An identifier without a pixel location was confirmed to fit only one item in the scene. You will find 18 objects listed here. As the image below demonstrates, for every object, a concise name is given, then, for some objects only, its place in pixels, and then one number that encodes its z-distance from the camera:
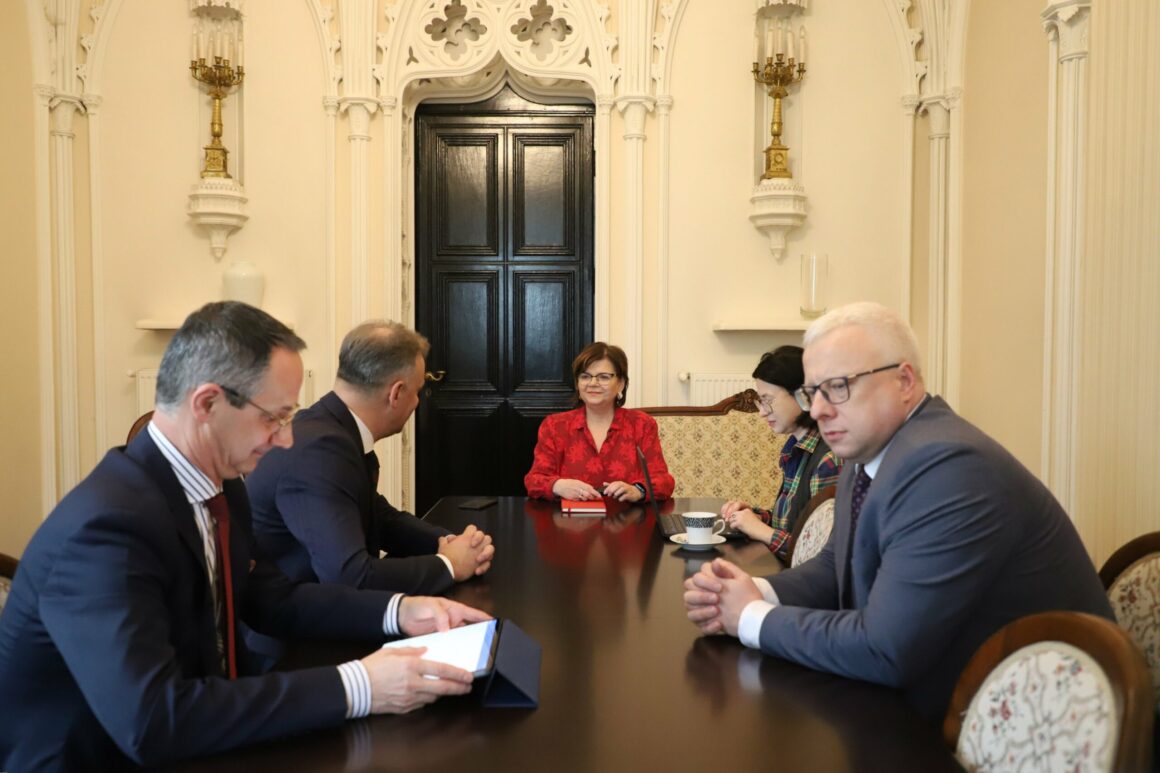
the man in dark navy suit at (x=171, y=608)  1.41
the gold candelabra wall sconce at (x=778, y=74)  5.58
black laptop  3.04
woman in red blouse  4.19
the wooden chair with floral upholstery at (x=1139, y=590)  1.97
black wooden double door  6.10
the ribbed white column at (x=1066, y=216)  3.62
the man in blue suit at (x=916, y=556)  1.72
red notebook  3.52
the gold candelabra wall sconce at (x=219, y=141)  5.63
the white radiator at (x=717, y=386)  5.68
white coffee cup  2.89
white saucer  2.89
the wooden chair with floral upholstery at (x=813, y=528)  2.62
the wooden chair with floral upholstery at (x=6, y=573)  1.97
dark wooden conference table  1.39
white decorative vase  5.63
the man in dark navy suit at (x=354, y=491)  2.28
